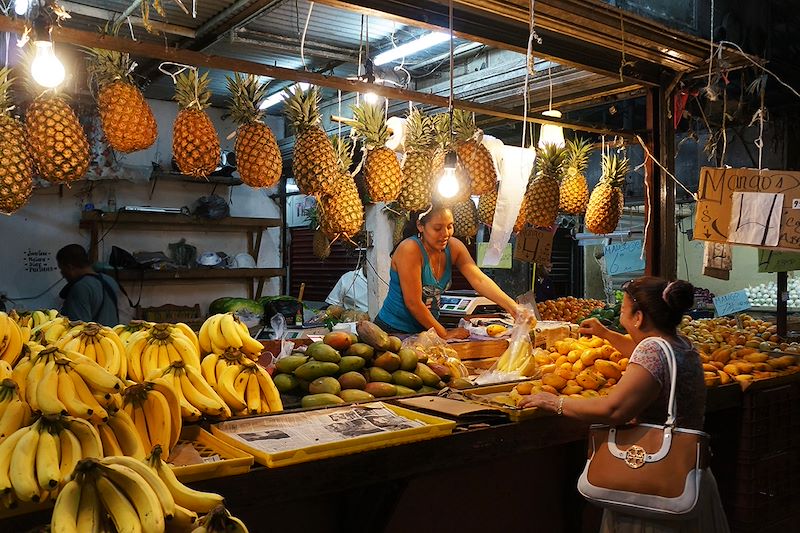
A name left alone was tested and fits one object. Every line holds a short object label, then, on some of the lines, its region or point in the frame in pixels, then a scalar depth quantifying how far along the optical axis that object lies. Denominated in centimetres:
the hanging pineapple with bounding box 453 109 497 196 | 492
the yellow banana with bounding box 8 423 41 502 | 171
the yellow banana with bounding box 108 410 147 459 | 209
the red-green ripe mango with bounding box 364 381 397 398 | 348
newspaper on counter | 257
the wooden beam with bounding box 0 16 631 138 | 303
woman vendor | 543
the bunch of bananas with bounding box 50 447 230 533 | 146
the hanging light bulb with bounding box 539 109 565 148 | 595
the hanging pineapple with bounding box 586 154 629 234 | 620
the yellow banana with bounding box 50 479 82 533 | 141
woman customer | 291
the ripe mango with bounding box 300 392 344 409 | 325
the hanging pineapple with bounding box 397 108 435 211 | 486
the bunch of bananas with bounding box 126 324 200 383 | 287
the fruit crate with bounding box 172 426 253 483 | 219
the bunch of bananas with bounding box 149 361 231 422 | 269
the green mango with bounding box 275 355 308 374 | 357
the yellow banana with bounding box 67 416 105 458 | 185
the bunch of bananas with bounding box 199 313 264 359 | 315
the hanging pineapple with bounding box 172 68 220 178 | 395
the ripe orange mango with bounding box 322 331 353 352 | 373
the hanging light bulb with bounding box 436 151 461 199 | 397
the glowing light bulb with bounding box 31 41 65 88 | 277
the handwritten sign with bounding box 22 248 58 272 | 794
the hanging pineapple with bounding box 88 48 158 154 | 368
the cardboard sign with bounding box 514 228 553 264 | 618
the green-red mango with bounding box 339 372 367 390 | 347
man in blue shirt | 598
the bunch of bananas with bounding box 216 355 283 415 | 289
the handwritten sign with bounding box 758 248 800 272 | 585
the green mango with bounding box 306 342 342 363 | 357
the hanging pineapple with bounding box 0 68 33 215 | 329
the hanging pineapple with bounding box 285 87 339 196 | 429
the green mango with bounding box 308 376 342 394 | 338
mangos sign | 474
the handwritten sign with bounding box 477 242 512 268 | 802
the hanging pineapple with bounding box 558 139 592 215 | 628
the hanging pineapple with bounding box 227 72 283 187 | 411
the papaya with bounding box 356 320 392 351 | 378
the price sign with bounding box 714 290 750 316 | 686
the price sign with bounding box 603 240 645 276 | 662
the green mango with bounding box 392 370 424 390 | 366
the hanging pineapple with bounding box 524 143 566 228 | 583
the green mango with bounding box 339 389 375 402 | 334
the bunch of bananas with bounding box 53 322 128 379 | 276
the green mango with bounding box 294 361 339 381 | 347
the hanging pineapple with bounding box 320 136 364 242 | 469
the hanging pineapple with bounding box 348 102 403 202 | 462
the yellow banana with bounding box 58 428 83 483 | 179
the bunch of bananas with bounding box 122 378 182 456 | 236
